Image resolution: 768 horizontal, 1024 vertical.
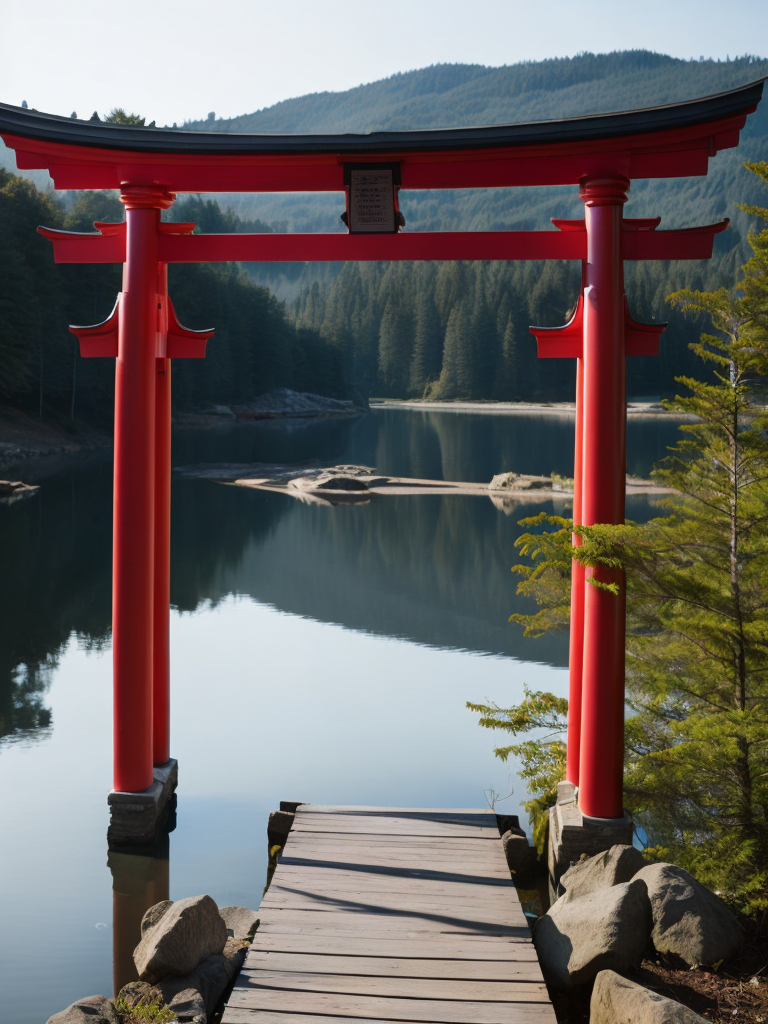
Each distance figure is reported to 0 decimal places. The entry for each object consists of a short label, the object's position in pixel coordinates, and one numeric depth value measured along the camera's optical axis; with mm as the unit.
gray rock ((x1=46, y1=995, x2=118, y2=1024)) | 3533
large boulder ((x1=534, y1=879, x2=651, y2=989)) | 3832
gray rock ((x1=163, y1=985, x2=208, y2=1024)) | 3621
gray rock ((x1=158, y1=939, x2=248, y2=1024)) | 3674
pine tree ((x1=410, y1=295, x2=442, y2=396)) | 84812
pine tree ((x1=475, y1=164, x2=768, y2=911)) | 4449
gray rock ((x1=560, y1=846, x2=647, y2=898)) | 4348
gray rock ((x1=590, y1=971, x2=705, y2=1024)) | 3123
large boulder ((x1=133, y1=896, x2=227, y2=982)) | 3926
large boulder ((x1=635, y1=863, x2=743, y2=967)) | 3943
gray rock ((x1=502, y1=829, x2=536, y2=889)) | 5332
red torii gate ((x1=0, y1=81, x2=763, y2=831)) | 4938
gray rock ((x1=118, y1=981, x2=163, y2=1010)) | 3812
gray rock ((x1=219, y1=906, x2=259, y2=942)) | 4512
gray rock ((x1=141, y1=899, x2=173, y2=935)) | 4277
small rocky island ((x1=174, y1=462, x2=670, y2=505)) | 25047
